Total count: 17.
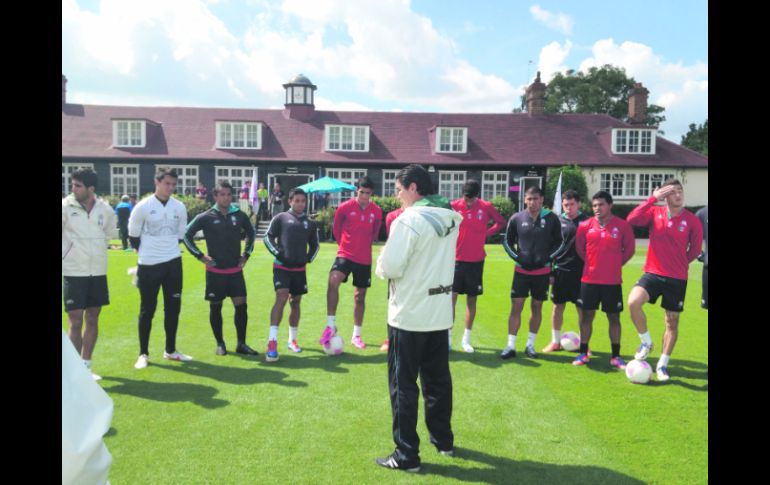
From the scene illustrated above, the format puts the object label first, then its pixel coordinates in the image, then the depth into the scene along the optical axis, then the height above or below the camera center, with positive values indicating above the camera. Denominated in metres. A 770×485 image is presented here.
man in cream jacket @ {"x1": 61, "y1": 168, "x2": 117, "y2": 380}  6.45 -0.43
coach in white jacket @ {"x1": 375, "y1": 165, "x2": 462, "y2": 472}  4.52 -0.68
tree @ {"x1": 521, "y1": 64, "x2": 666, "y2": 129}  62.31 +14.50
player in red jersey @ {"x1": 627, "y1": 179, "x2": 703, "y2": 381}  6.86 -0.41
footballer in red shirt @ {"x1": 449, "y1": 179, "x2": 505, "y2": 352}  8.20 -0.38
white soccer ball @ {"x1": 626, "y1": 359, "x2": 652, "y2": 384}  6.75 -1.69
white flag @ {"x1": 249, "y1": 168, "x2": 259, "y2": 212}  30.29 +1.52
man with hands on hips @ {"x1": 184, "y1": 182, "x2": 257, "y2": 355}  7.78 -0.45
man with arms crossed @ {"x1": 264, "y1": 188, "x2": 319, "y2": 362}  7.96 -0.44
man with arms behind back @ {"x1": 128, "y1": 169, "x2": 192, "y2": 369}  7.29 -0.39
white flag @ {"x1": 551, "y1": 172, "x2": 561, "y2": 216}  24.00 +0.98
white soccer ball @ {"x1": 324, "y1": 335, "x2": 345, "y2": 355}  7.81 -1.63
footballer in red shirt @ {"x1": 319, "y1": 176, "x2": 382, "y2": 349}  8.44 -0.36
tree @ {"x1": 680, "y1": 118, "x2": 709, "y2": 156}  74.94 +11.99
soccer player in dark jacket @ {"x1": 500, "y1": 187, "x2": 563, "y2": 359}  7.88 -0.43
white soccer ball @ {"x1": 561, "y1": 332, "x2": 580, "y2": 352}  8.34 -1.66
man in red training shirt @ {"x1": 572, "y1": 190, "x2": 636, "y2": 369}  7.43 -0.50
